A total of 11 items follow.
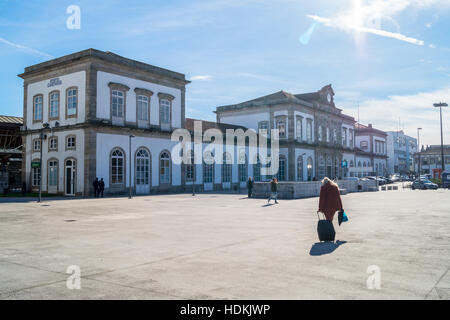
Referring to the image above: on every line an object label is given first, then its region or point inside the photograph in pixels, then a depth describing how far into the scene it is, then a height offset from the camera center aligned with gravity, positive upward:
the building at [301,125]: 54.22 +7.49
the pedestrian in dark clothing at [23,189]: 32.12 -0.54
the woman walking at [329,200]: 10.36 -0.52
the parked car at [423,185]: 47.66 -0.82
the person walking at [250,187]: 30.09 -0.51
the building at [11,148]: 44.28 +3.82
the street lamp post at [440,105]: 55.21 +9.62
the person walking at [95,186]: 30.03 -0.31
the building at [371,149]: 82.08 +6.54
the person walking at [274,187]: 24.80 -0.44
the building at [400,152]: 116.38 +7.78
